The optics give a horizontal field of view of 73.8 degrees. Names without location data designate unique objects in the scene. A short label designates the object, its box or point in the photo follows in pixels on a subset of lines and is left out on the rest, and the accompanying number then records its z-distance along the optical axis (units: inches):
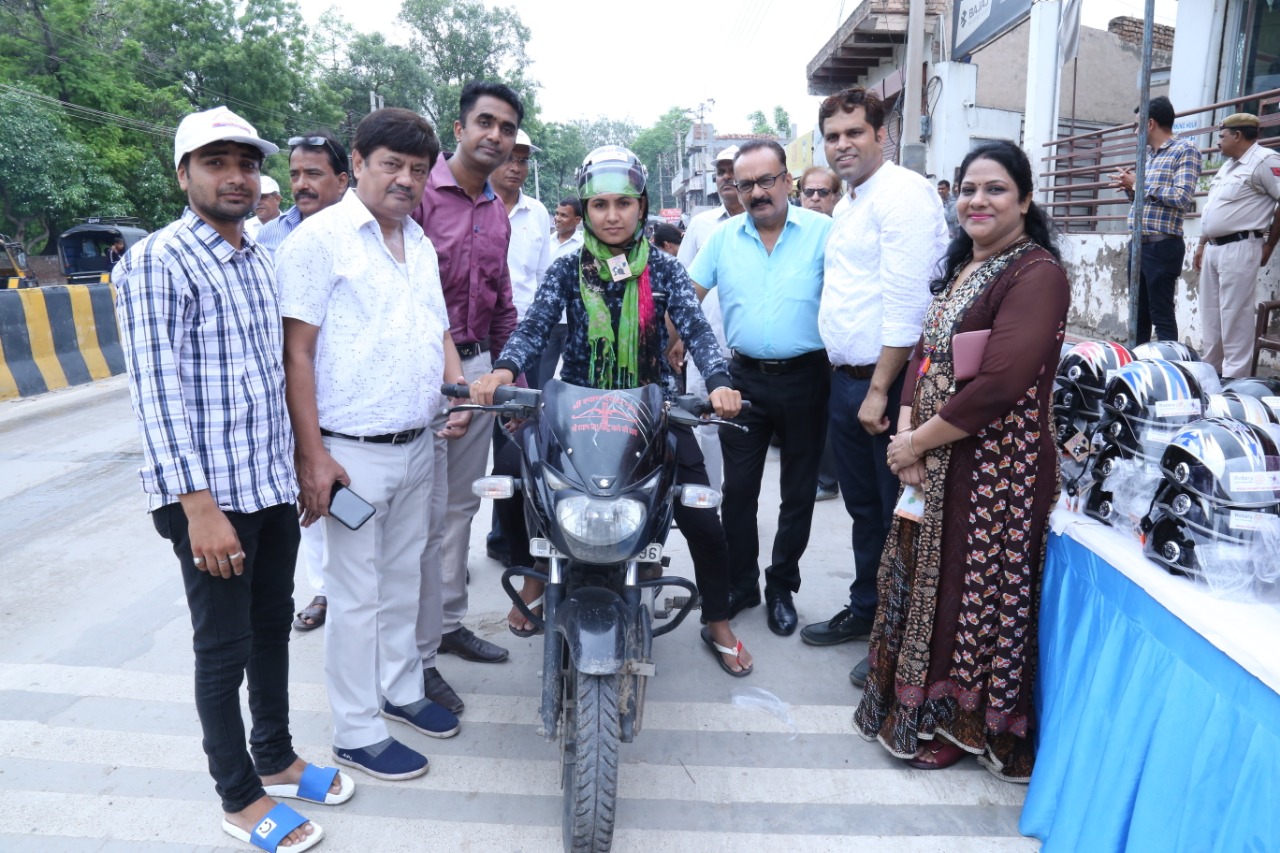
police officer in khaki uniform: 215.6
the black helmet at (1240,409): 89.5
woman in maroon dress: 95.3
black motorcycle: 87.0
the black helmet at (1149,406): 93.7
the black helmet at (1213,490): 78.2
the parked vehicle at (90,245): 781.3
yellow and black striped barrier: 338.6
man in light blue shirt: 135.0
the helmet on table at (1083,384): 107.3
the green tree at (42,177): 813.9
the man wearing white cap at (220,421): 79.4
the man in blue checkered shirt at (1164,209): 232.7
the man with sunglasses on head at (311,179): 159.6
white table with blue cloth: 67.7
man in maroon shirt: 133.0
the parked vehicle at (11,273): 596.1
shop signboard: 403.5
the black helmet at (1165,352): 113.2
